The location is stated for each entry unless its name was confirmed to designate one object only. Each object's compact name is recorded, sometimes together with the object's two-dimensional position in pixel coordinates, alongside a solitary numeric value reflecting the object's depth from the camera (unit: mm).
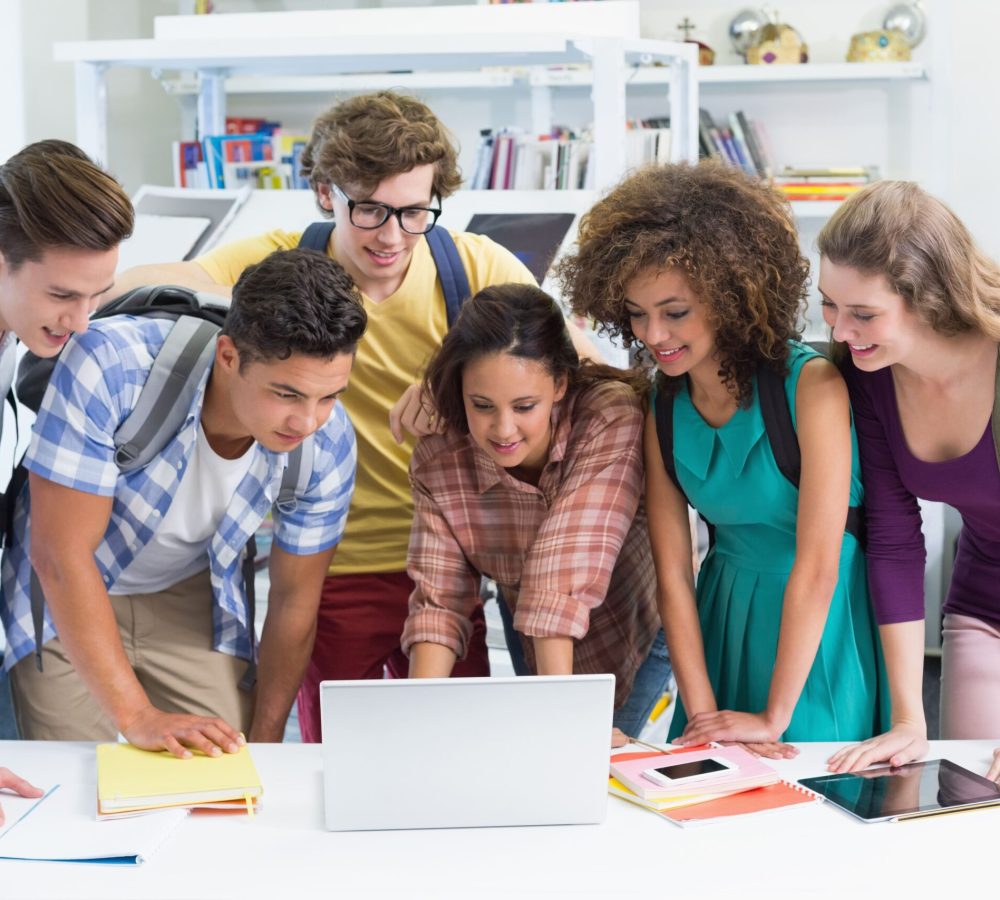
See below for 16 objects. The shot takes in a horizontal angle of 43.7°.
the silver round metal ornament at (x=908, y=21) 5129
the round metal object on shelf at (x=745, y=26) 5250
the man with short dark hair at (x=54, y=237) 1594
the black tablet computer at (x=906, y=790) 1456
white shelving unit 2865
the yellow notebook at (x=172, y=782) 1460
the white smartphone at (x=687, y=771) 1512
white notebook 1346
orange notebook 1443
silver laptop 1368
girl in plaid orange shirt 1766
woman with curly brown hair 1700
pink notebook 1494
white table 1282
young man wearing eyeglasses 2033
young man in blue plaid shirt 1640
